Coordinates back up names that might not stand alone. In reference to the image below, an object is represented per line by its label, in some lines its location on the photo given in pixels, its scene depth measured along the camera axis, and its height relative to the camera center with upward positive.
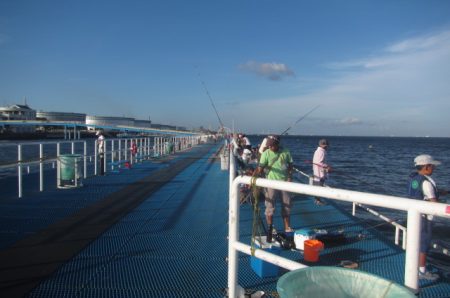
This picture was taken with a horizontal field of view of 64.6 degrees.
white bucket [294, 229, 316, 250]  4.86 -1.40
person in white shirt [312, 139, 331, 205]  8.48 -0.74
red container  4.47 -1.45
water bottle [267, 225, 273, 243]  4.79 -1.38
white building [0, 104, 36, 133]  93.69 +4.35
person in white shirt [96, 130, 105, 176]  12.66 -0.66
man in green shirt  5.66 -0.50
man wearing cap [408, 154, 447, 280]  4.04 -0.61
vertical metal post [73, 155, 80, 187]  9.86 -1.07
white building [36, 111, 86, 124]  128.12 +5.18
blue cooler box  4.05 -1.51
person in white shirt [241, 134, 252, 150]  13.01 -0.34
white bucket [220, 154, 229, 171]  14.33 -1.20
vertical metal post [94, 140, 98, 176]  12.70 -0.74
